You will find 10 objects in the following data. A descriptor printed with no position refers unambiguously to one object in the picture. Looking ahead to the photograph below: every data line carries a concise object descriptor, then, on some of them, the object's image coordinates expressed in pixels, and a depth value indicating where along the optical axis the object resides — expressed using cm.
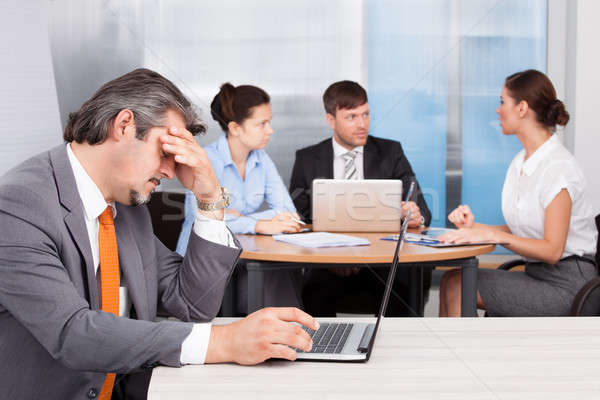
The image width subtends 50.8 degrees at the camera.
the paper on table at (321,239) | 240
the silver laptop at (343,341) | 111
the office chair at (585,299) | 226
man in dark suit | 354
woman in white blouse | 247
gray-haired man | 108
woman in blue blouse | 291
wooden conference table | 220
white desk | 96
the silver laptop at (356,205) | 263
